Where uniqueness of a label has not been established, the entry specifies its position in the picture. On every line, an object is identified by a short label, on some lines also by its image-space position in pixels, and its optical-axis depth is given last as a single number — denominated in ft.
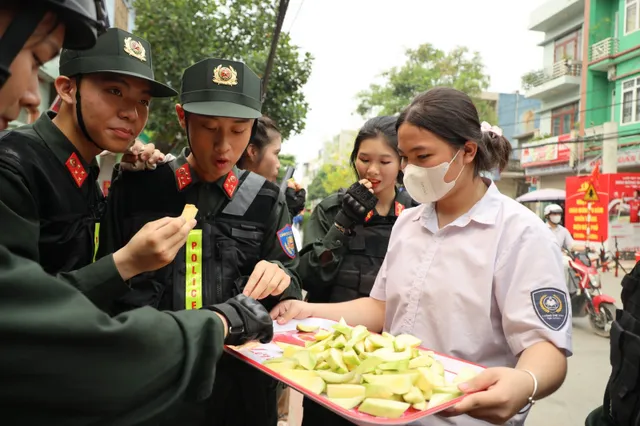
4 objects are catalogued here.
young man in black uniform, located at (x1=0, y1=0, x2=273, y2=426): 2.93
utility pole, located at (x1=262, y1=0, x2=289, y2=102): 22.47
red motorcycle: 22.94
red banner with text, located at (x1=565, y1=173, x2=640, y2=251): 45.73
